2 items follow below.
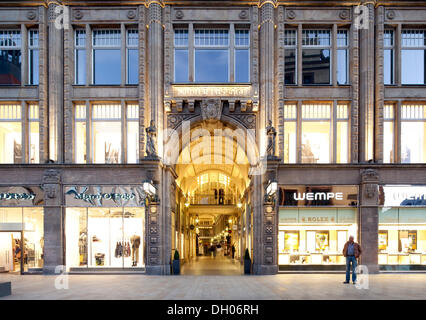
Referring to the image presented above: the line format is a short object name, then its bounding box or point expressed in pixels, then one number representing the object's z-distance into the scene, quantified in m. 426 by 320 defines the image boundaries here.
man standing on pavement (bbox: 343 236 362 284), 14.23
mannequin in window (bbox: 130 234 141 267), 18.22
